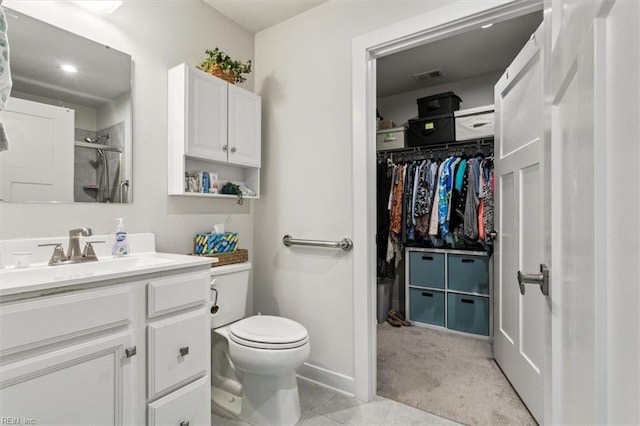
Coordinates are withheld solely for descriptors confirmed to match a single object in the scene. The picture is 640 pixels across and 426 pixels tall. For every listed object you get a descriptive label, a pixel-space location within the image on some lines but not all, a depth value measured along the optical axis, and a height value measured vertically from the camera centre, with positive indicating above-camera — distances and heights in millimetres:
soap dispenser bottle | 1539 -143
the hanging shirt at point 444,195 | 2842 +178
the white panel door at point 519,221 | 1576 -35
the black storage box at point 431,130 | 3023 +838
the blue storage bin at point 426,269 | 3016 -539
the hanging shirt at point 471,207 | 2709 +65
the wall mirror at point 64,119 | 1317 +441
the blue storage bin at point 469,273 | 2814 -539
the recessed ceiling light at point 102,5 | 1476 +999
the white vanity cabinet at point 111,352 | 928 -484
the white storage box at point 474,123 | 2818 +845
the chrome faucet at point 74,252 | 1342 -168
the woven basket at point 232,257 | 1912 -271
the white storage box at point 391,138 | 3316 +820
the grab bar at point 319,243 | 1906 -184
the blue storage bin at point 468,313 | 2794 -905
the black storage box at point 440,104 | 3062 +1099
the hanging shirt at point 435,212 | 2891 +22
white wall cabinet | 1766 +535
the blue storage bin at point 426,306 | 3016 -903
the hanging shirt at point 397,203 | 3125 +114
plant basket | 1920 +875
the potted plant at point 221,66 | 1917 +926
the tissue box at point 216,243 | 1921 -180
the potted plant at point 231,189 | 2054 +165
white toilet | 1530 -724
